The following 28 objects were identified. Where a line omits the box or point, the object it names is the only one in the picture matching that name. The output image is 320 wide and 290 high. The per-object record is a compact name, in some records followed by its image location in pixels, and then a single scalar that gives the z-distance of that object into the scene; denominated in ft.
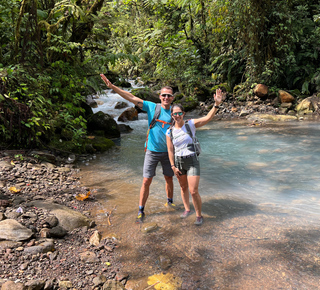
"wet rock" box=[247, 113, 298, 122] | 46.31
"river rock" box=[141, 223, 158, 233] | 14.17
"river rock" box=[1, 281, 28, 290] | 8.85
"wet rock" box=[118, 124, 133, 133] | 44.61
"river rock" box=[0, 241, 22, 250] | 10.99
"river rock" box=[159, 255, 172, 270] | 11.19
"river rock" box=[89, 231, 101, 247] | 12.85
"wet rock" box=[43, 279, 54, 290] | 9.42
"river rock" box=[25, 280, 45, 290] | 9.11
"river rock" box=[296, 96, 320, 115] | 48.96
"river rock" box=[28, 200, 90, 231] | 13.98
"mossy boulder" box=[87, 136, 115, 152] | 31.04
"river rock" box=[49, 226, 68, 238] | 12.73
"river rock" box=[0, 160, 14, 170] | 19.99
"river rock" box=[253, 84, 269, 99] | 55.88
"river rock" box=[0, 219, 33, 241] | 11.55
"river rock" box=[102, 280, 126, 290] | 9.86
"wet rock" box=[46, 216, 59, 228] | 13.39
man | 14.78
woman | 13.79
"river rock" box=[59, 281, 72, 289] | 9.65
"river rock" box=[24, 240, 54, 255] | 11.07
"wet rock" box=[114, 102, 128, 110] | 65.10
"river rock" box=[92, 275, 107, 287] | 10.07
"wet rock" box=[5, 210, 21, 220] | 13.29
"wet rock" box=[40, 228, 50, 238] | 12.50
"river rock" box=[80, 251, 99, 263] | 11.39
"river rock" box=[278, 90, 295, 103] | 52.95
